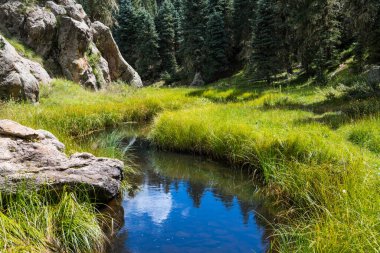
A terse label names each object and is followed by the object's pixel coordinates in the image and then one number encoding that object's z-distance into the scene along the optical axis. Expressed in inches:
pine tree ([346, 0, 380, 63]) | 566.9
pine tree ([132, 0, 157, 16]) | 3432.6
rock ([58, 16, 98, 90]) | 1085.8
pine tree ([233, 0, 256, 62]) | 2089.1
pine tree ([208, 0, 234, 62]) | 2140.7
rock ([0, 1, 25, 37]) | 1003.9
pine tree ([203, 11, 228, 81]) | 1939.0
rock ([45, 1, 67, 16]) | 1093.0
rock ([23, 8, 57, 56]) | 1019.9
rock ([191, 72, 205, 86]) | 1975.9
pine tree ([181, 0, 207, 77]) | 2027.6
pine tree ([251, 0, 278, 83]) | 1343.5
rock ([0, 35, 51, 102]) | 683.4
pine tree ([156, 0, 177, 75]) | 2253.9
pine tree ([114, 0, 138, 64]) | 2404.0
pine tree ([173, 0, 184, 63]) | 2216.0
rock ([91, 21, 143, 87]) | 1355.8
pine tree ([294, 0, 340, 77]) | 1101.1
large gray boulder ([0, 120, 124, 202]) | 257.6
